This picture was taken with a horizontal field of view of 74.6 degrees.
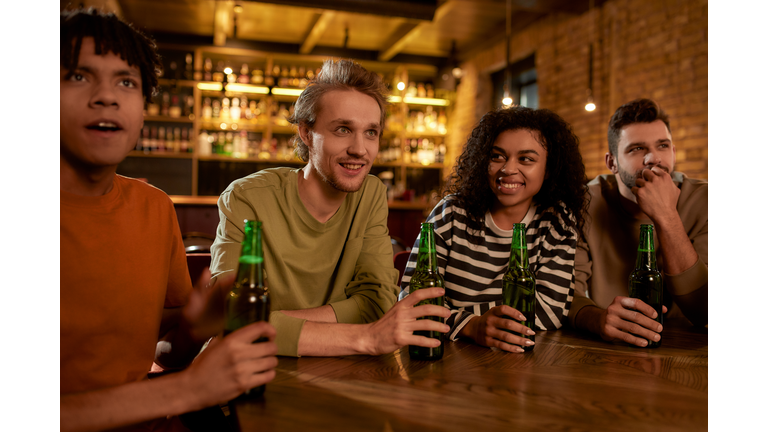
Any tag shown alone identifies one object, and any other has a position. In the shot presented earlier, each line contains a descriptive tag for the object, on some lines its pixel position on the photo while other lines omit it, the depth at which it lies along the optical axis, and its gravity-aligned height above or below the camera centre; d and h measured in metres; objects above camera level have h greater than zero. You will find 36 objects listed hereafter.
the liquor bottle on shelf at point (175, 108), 5.70 +1.17
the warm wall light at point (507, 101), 3.58 +0.82
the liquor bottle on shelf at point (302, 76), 6.09 +1.67
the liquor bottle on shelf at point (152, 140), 5.62 +0.79
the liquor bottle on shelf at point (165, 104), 5.73 +1.22
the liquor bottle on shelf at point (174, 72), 5.35 +1.53
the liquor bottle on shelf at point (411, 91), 6.58 +1.60
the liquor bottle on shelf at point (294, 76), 6.07 +1.65
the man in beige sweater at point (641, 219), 1.33 -0.01
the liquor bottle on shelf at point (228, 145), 5.88 +0.77
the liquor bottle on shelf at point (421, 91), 6.69 +1.62
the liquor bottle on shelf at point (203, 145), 5.74 +0.75
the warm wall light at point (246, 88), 5.79 +1.43
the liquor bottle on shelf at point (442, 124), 6.75 +1.21
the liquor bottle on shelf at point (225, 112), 5.77 +1.14
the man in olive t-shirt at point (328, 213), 1.22 +0.00
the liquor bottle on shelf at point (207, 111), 5.75 +1.15
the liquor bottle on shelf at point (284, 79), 6.02 +1.59
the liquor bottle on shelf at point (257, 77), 5.79 +1.55
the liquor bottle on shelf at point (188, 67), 5.68 +1.67
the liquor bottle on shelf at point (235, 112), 5.76 +1.14
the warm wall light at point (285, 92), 6.04 +1.45
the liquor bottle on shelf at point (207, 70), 5.71 +1.61
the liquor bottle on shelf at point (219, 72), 5.68 +1.61
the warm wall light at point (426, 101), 6.58 +1.49
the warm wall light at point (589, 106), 3.71 +0.81
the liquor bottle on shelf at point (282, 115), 5.93 +1.15
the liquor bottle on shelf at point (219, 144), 5.86 +0.78
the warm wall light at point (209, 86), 5.72 +1.43
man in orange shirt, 0.65 -0.11
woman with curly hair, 1.30 +0.00
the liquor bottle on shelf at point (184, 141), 5.71 +0.81
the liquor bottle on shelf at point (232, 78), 5.82 +1.55
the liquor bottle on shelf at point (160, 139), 5.66 +0.81
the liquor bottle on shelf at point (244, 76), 5.81 +1.57
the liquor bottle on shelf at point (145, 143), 5.59 +0.75
